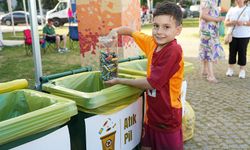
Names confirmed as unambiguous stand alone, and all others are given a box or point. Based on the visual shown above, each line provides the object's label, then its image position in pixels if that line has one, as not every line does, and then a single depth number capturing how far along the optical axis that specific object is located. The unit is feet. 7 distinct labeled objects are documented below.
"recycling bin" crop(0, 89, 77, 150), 4.91
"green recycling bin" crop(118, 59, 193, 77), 8.46
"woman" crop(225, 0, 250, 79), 17.69
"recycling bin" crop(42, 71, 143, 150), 6.36
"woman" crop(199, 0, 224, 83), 16.29
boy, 6.49
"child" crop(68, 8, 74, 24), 42.68
